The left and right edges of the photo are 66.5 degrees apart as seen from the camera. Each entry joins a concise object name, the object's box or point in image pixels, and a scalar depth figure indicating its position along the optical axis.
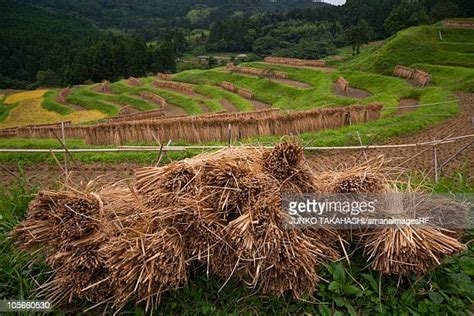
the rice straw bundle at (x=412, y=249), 2.67
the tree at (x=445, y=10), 49.62
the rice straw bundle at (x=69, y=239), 2.58
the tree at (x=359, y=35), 55.56
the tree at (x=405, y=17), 50.94
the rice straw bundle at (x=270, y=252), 2.49
